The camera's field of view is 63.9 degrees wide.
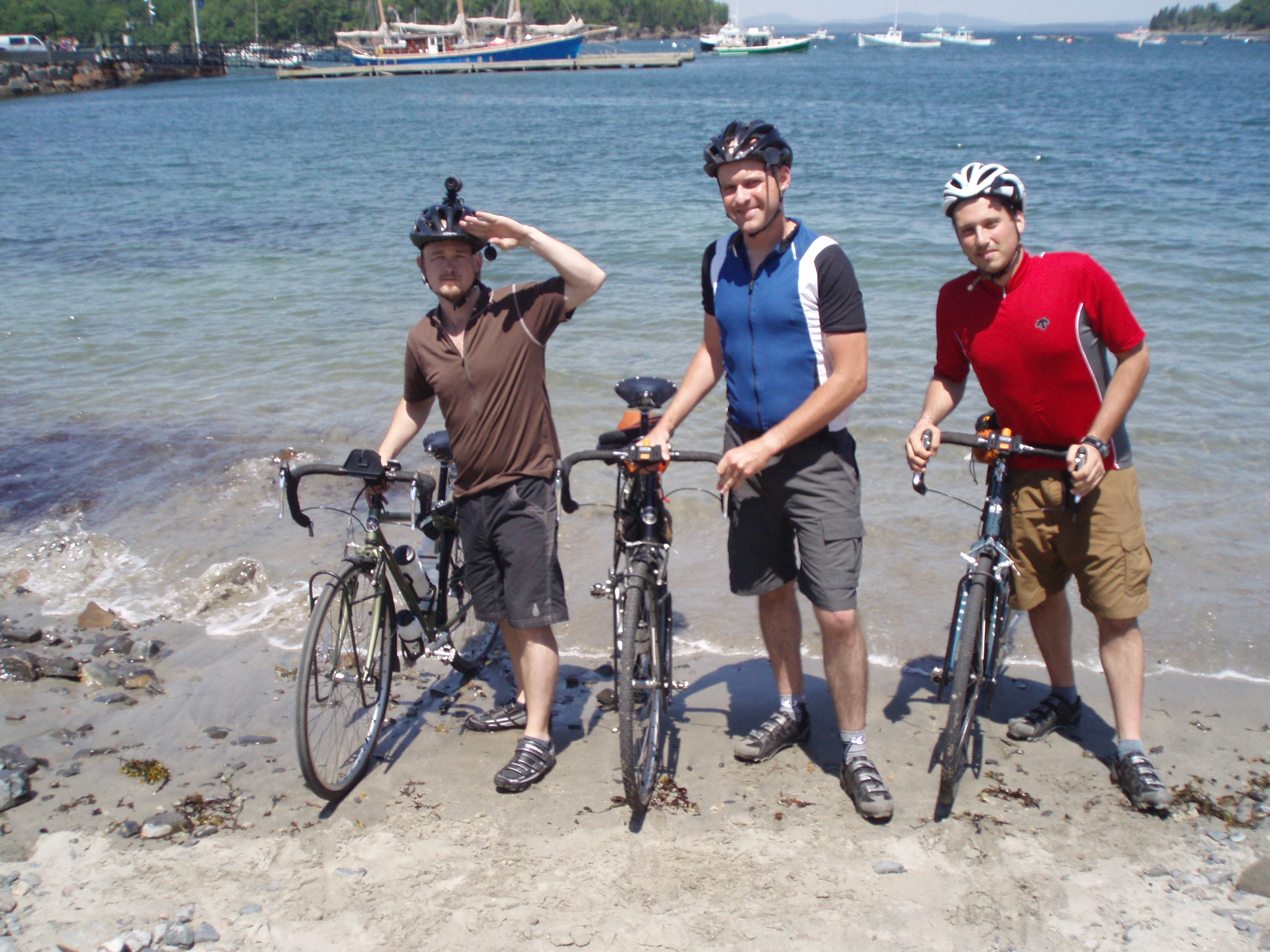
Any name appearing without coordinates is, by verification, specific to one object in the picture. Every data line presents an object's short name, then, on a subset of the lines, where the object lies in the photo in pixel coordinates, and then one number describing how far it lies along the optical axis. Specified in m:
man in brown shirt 3.95
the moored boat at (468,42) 95.12
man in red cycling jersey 3.60
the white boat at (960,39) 173.57
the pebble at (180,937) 3.16
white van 92.75
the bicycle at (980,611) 3.72
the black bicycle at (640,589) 3.70
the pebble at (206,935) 3.20
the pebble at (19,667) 4.93
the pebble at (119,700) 4.76
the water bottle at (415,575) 4.43
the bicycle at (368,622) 3.88
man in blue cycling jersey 3.53
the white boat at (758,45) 125.00
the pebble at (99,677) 4.94
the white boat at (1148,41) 184.62
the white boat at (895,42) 160.38
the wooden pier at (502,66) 94.69
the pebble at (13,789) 3.90
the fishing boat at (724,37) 130.00
